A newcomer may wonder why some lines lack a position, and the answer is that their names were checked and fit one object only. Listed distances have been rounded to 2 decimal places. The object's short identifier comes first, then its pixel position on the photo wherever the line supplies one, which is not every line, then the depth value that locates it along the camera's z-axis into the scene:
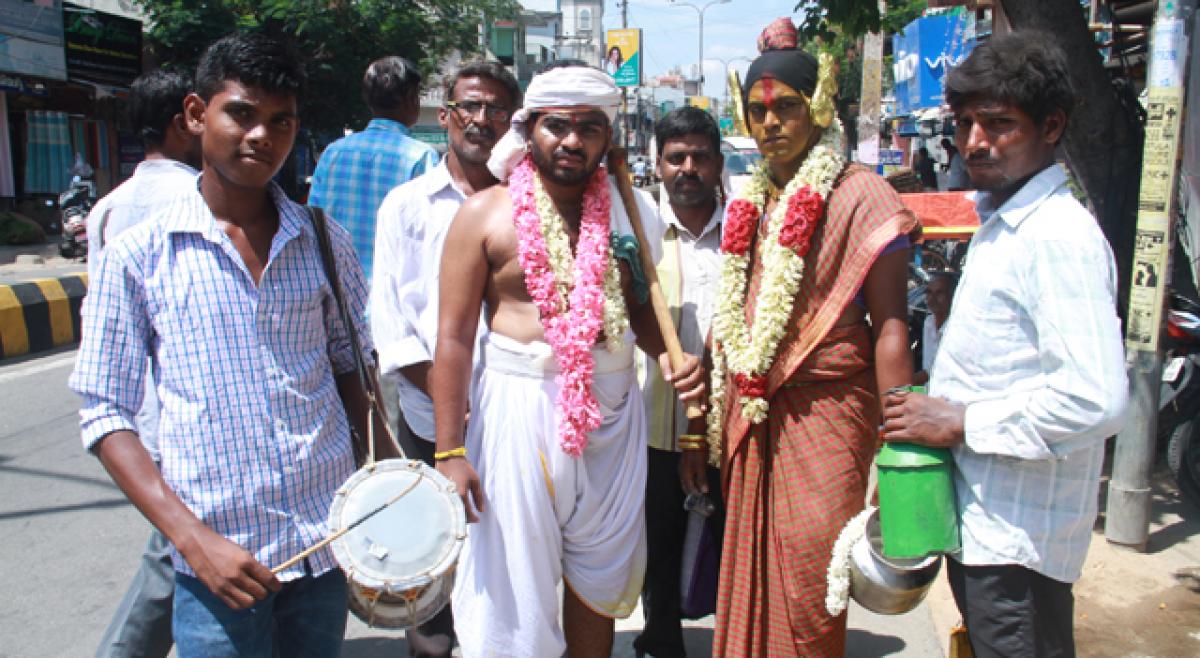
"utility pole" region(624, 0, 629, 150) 47.28
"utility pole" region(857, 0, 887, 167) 12.59
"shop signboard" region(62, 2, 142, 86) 15.87
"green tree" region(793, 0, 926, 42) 6.14
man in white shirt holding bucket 1.97
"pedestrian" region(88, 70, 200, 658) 2.56
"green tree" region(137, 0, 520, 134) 17.47
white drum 2.10
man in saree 2.65
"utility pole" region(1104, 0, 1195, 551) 4.00
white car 19.53
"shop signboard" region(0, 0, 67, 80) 14.37
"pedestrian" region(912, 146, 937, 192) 16.42
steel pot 2.26
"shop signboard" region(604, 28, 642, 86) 34.82
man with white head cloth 2.74
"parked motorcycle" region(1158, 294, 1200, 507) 4.76
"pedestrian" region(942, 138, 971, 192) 10.55
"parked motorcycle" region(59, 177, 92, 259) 13.74
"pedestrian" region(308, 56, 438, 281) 4.11
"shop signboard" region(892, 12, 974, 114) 15.02
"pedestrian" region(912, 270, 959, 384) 5.59
